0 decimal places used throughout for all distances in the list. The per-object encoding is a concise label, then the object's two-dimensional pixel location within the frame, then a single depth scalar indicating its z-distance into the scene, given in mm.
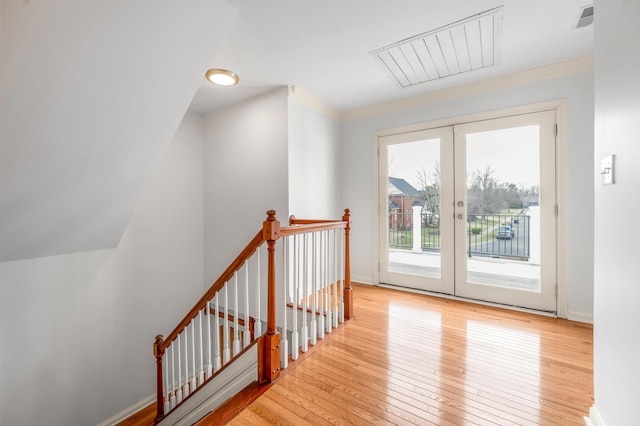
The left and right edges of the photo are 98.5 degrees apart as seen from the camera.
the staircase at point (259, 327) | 1801
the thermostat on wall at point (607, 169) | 1139
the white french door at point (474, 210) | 2752
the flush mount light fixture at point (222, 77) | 2572
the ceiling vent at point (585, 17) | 1866
